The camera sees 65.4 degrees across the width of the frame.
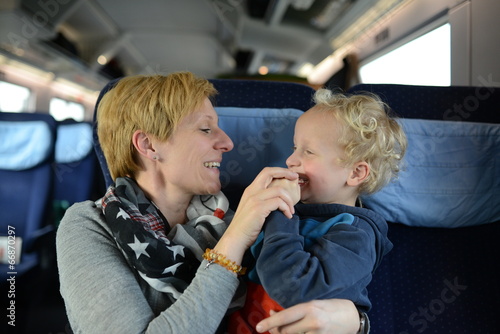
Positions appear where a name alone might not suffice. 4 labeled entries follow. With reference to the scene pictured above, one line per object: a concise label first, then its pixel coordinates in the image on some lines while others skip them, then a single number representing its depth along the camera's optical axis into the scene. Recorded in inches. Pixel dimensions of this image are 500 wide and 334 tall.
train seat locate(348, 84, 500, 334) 58.7
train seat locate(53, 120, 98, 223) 126.2
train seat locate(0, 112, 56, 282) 106.9
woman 40.8
